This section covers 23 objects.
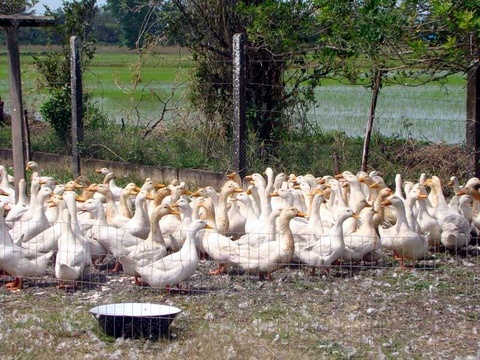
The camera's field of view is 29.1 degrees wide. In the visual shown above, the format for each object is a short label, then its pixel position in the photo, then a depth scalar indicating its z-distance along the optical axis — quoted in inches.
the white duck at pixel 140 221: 375.9
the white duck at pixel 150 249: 327.3
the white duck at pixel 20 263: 327.9
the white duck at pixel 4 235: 335.9
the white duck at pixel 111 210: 395.5
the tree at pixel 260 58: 496.7
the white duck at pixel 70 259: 322.7
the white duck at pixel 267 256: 338.0
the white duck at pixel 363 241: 354.6
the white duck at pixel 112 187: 449.9
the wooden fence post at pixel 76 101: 538.6
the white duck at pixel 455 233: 375.9
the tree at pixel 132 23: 611.3
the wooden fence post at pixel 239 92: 478.0
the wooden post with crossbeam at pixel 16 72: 422.9
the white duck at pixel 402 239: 358.9
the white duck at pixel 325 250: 343.3
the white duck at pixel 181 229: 375.9
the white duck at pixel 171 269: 317.1
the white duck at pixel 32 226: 375.2
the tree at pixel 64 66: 611.9
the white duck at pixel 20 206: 410.3
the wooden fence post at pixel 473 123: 457.4
